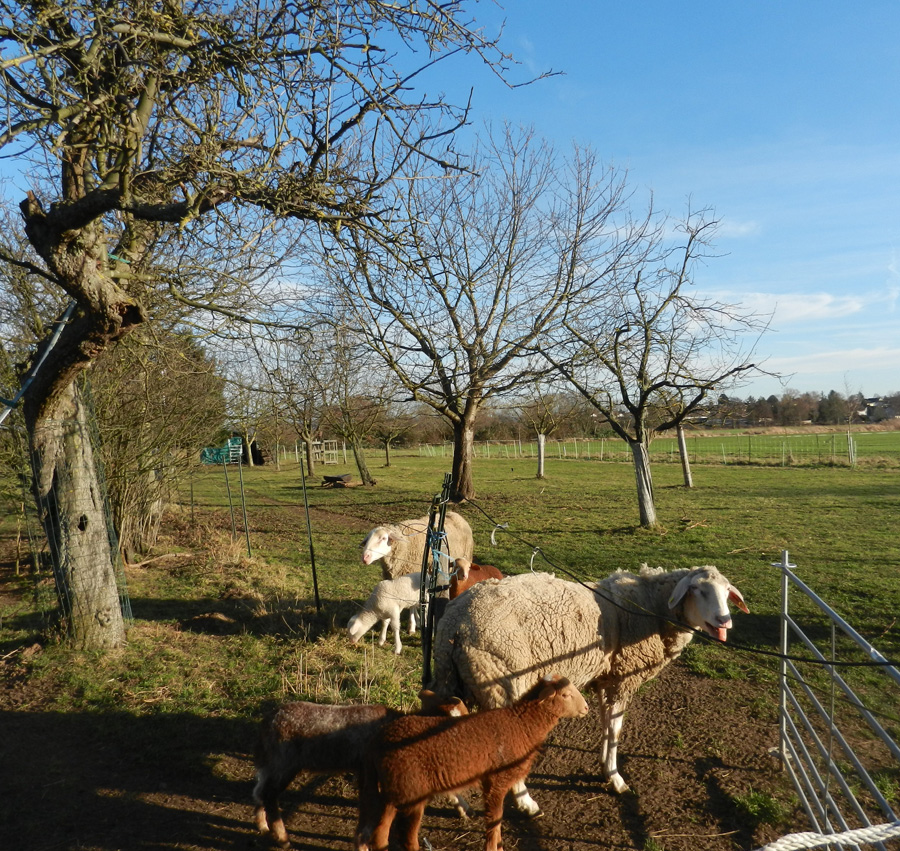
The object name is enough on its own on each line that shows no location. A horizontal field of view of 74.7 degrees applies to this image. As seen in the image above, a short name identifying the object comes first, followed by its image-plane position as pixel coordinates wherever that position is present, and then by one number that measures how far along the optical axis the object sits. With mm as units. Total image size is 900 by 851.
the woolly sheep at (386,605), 6324
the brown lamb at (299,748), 3605
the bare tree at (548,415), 24703
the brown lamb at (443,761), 3160
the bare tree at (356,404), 14633
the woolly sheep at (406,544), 7242
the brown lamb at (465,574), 6266
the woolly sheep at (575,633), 4000
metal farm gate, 2465
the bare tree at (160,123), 4395
